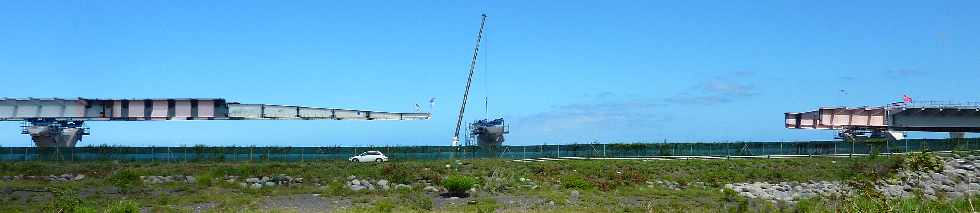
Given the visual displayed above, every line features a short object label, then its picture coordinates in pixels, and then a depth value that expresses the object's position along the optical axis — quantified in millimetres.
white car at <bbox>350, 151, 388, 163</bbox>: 55188
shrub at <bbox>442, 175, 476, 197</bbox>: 36594
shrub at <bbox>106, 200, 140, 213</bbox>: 23578
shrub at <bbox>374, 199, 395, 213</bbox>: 27938
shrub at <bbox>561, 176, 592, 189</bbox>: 42031
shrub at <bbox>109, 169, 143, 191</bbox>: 40469
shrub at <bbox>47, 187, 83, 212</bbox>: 25914
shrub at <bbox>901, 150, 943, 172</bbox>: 53938
